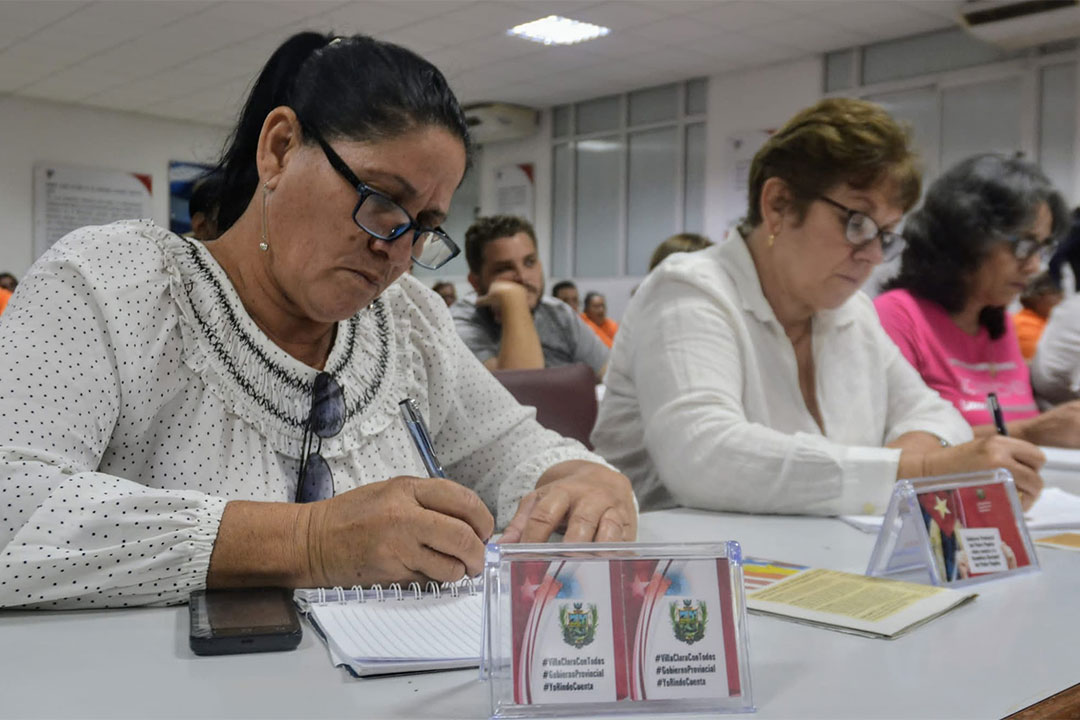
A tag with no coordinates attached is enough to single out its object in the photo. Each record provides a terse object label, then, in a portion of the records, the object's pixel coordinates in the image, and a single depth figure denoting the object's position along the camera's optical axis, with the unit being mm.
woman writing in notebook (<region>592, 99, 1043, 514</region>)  1511
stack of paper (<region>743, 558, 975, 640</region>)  904
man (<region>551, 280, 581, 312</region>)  9273
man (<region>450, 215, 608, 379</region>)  3297
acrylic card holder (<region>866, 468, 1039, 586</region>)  1090
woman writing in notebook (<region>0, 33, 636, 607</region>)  901
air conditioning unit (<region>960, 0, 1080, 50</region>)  6016
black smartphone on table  785
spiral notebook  765
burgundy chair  1927
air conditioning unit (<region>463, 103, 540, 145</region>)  9625
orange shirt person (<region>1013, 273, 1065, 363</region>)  3328
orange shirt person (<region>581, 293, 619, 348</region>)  8541
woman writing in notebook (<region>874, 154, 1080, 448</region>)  2502
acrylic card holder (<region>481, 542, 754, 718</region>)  679
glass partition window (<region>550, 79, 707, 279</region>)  8984
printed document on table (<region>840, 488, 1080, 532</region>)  1397
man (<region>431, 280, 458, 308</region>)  7950
